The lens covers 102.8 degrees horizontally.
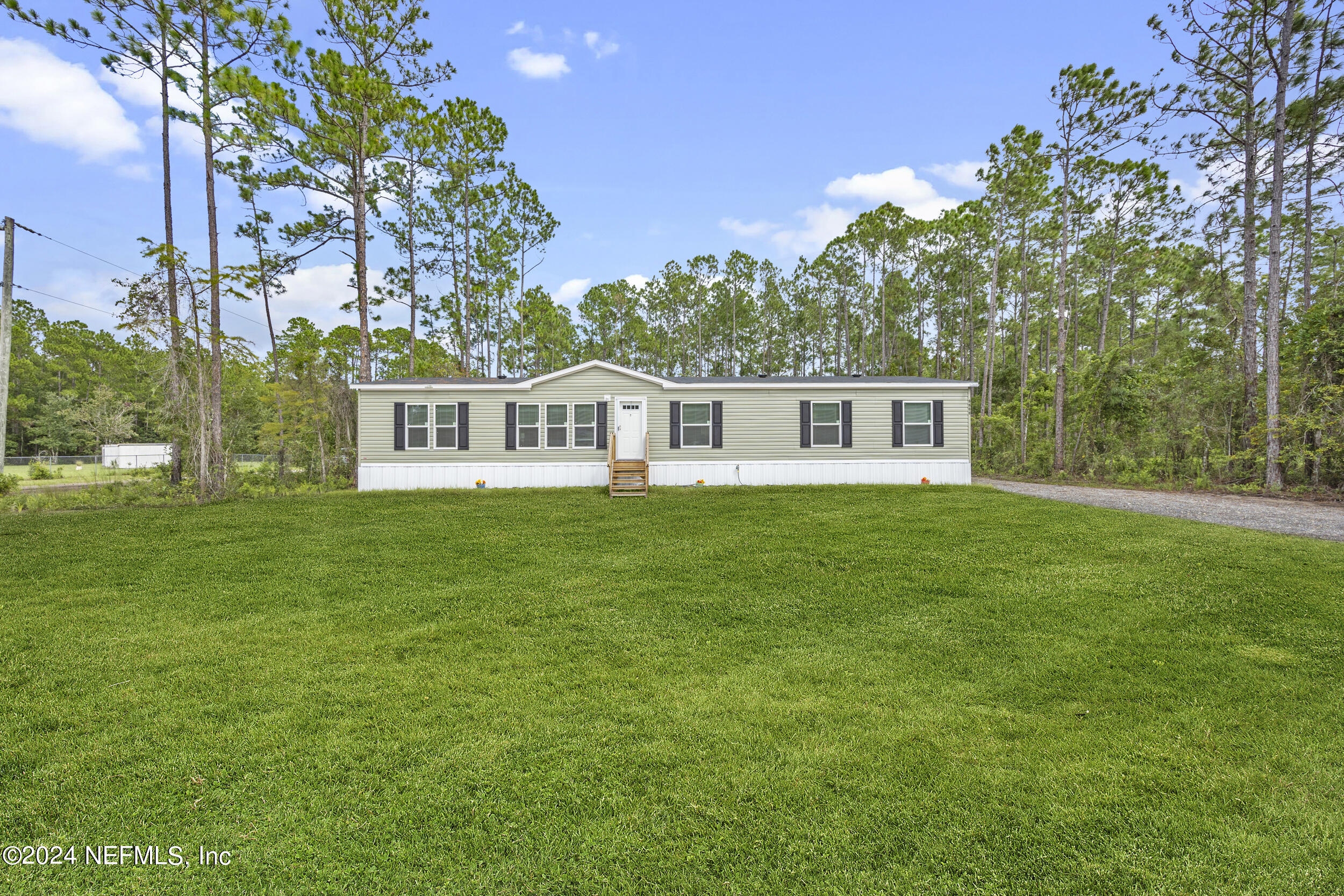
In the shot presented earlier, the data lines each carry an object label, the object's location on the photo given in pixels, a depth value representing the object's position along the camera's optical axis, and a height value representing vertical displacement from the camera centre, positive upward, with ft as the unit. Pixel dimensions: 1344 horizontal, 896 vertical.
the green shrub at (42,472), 67.56 -3.11
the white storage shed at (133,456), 99.30 -1.63
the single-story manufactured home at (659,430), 43.50 +1.03
